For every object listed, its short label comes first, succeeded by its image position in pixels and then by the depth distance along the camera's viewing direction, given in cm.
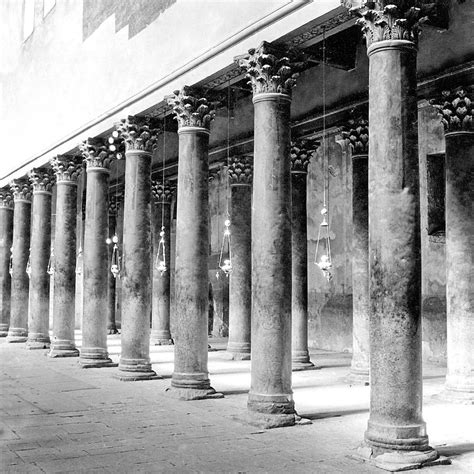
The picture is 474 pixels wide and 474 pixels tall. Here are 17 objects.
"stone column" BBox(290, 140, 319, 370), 1450
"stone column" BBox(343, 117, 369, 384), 1234
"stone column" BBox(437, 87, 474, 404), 1057
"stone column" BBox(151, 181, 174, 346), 1981
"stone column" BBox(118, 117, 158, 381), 1293
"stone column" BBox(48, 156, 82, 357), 1652
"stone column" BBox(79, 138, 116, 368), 1461
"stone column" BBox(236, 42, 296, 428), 880
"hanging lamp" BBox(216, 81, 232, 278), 1501
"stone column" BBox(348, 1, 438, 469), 679
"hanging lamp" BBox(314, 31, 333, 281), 1875
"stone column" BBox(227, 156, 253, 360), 1606
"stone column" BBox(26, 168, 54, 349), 1850
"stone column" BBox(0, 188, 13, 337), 2231
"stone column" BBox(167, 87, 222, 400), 1080
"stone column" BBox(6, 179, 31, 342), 2058
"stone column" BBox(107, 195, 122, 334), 2431
